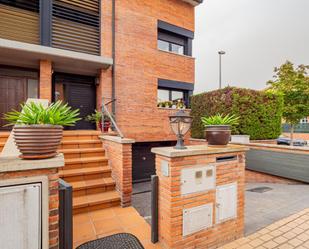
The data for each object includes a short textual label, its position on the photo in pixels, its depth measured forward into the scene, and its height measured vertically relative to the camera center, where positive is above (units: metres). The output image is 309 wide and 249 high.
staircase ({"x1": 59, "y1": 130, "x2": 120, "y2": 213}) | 4.14 -1.26
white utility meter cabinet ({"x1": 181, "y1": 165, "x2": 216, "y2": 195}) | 2.68 -0.84
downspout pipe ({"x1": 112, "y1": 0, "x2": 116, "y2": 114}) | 8.15 +3.60
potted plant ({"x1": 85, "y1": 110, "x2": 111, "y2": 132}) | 7.05 +0.17
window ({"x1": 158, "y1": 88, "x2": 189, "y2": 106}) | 9.89 +1.60
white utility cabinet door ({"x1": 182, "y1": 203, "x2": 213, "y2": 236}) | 2.70 -1.44
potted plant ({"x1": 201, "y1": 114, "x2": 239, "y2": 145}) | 3.18 -0.14
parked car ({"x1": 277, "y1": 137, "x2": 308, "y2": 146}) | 16.80 -1.60
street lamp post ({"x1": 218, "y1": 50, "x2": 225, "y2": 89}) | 14.92 +5.08
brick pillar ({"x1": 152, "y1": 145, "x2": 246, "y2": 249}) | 2.61 -1.09
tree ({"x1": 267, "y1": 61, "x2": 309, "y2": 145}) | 12.09 +2.36
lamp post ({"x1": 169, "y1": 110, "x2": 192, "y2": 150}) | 2.92 -0.01
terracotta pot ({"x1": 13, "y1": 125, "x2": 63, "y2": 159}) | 1.84 -0.18
